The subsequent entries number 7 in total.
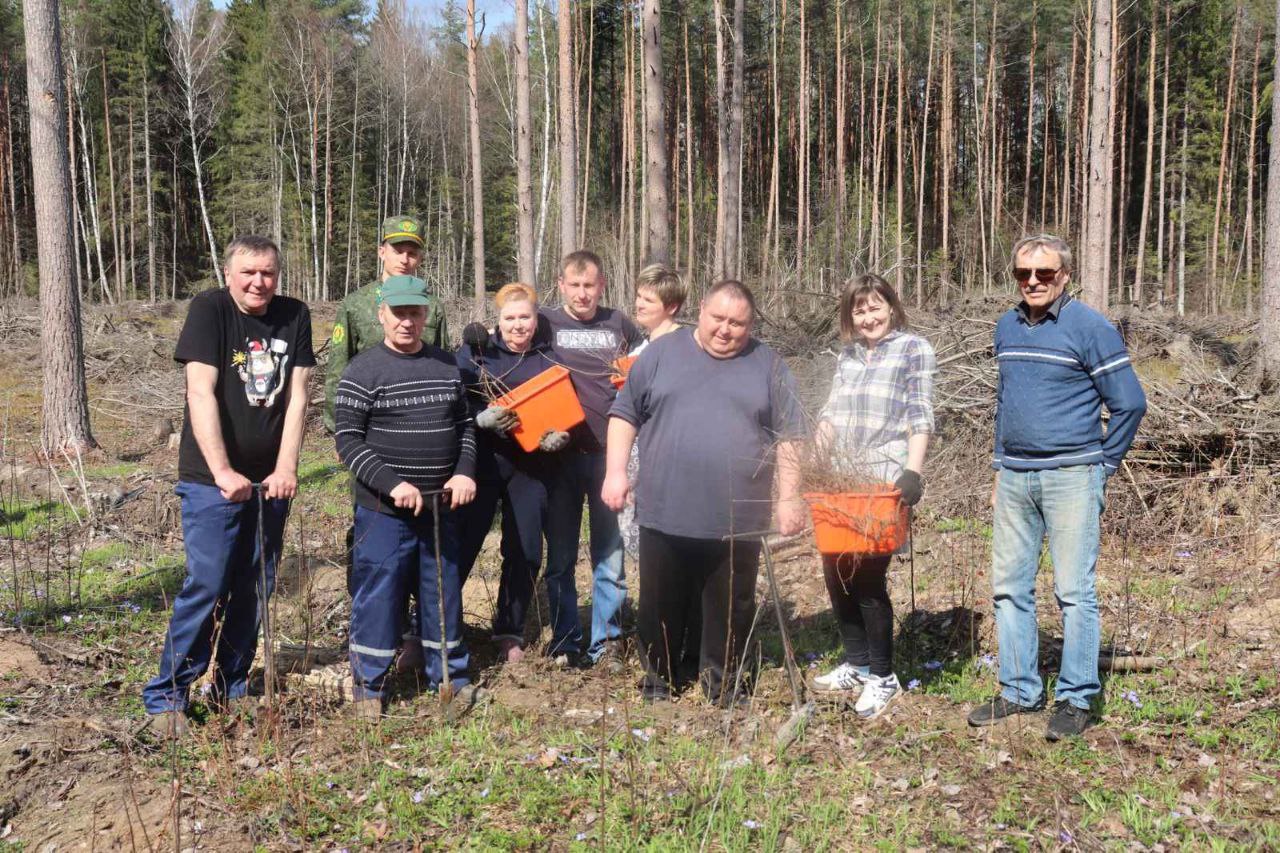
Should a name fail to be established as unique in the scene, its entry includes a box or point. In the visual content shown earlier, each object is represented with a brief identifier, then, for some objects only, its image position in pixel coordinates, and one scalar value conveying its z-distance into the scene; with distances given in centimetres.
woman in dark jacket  414
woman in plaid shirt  368
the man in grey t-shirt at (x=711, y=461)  358
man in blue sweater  339
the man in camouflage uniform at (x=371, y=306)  418
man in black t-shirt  347
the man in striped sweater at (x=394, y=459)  370
